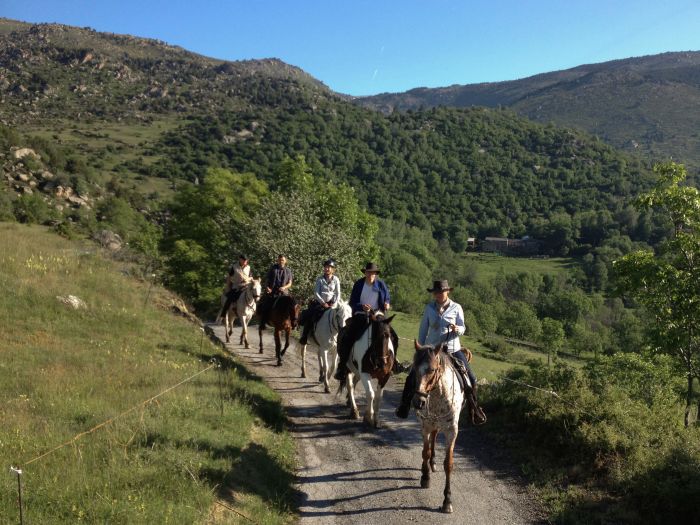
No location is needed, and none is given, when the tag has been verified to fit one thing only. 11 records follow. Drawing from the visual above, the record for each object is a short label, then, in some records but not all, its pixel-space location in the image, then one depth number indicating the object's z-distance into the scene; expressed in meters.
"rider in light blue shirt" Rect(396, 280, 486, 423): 8.12
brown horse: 15.37
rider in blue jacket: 10.62
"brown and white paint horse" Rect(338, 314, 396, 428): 9.36
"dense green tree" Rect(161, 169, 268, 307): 33.03
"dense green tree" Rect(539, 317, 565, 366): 71.38
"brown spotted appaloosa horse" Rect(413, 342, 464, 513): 7.08
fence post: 4.80
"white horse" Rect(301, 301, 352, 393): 12.59
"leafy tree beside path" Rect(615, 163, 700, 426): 13.44
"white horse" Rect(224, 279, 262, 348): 17.58
